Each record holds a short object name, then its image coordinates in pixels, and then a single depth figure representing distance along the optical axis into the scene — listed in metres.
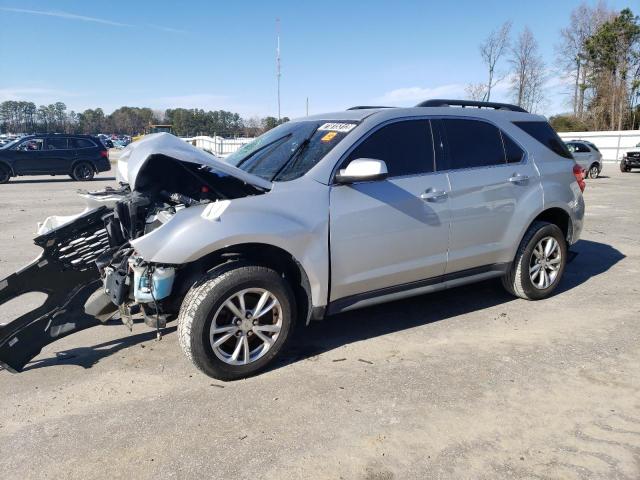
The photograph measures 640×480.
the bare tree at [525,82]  42.72
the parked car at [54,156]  17.91
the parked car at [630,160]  25.11
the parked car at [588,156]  22.00
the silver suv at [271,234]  3.24
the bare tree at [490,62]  37.19
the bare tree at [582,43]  49.97
